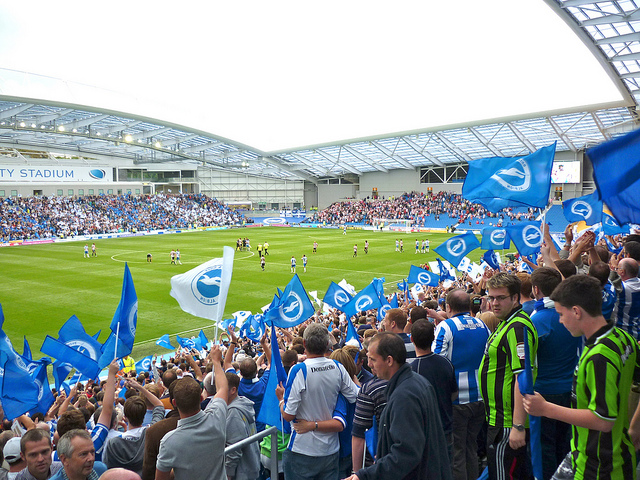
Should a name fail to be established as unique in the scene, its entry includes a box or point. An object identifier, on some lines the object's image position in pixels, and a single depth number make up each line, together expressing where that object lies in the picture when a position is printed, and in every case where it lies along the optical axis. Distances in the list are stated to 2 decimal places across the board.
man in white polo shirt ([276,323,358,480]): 4.36
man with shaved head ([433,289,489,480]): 4.86
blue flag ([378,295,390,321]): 12.78
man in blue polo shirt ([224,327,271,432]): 5.68
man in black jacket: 3.21
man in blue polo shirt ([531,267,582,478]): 4.24
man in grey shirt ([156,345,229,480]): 3.57
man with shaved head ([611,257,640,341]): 4.72
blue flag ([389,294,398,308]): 12.70
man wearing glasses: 4.14
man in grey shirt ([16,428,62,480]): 4.02
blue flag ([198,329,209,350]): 14.53
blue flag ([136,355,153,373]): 13.04
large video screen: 60.03
